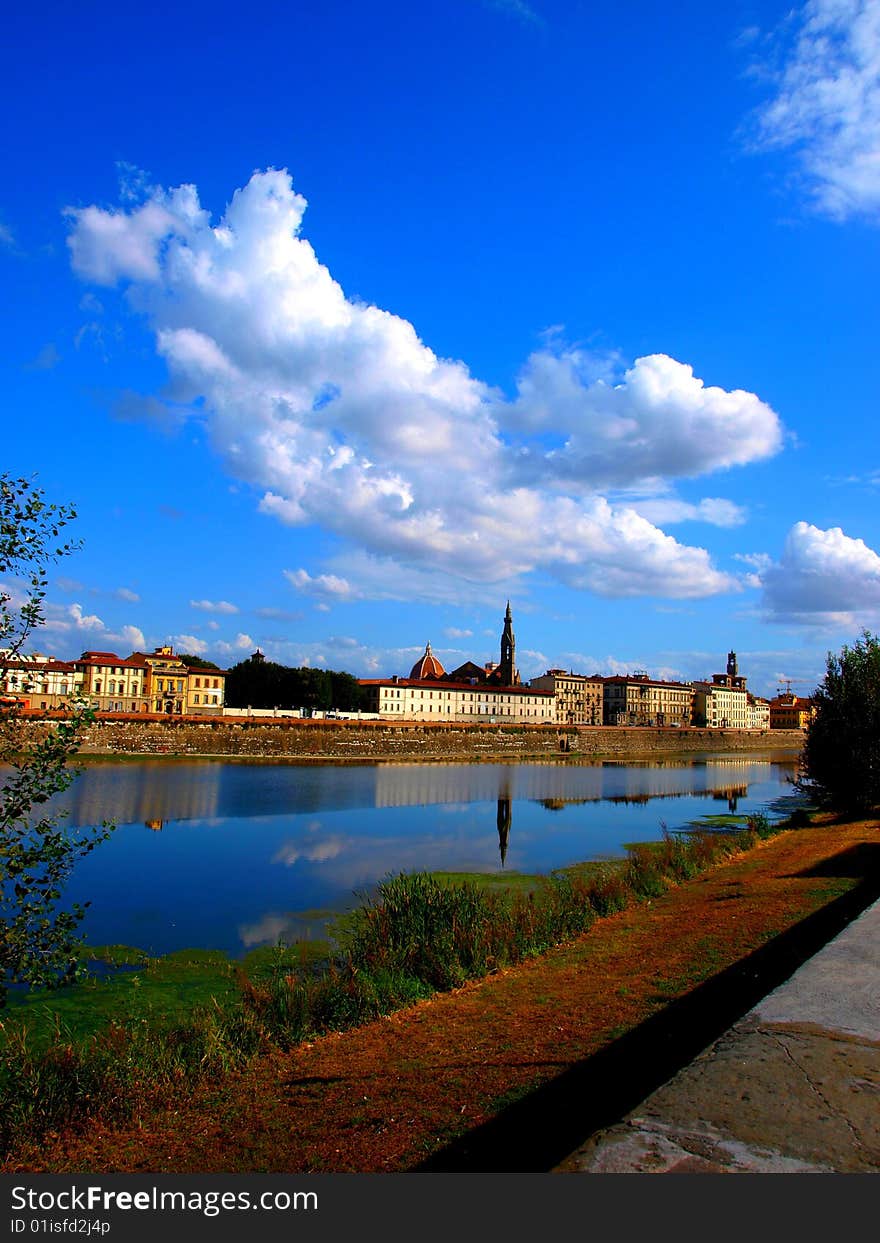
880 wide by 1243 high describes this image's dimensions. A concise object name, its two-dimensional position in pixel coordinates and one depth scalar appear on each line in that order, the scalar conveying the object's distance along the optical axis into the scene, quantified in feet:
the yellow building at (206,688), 356.18
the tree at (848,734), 99.96
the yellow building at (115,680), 314.35
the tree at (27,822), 19.93
